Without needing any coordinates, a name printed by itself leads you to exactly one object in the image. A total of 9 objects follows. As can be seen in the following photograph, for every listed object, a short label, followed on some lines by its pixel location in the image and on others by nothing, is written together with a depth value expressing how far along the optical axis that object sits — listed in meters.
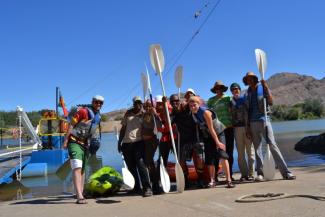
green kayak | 6.67
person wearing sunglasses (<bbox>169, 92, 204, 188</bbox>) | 6.84
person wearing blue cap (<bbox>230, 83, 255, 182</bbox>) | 7.18
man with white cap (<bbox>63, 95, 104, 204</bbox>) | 6.14
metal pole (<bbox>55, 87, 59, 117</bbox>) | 27.31
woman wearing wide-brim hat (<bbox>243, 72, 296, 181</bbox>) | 7.00
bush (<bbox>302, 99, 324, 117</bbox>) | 137.94
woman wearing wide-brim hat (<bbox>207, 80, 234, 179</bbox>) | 7.23
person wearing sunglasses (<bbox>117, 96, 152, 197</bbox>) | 6.62
